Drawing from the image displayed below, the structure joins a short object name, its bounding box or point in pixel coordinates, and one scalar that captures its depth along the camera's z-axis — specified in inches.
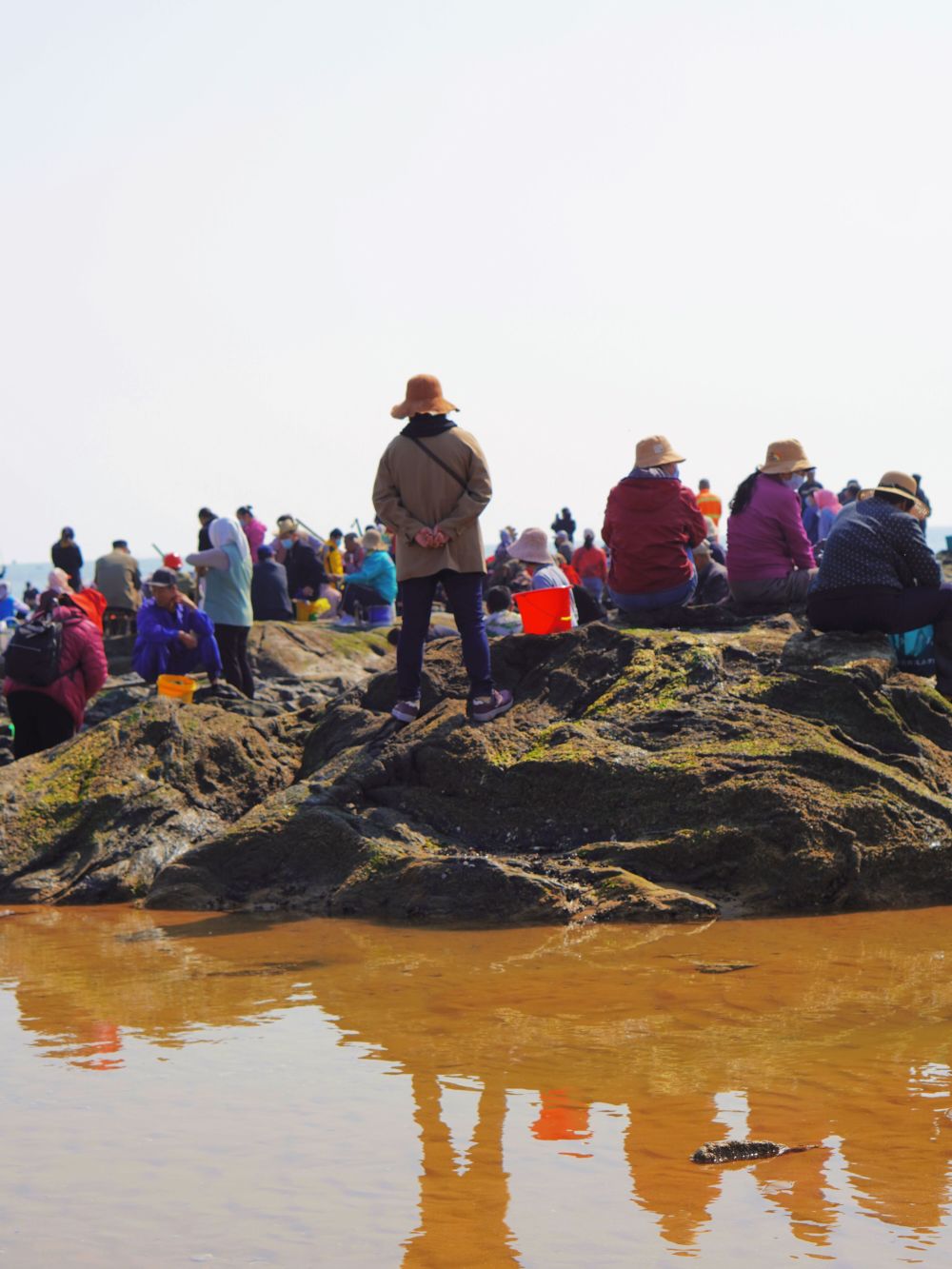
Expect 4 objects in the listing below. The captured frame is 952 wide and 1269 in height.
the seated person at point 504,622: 550.6
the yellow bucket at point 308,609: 877.8
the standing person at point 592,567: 879.7
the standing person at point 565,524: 1369.3
